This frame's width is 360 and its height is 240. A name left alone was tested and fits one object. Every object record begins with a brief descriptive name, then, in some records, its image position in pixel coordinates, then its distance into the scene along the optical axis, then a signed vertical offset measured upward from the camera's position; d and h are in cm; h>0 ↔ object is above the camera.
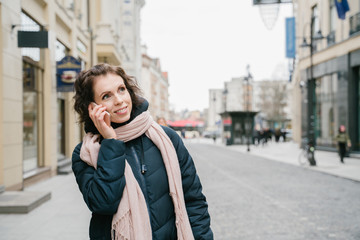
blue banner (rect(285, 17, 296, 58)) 3005 +617
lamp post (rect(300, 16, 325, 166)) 1624 -97
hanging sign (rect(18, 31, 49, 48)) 862 +178
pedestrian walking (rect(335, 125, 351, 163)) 1688 -124
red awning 6514 -150
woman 194 -29
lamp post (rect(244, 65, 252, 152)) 3297 -11
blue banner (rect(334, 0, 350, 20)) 1641 +472
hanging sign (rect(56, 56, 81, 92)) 1253 +148
